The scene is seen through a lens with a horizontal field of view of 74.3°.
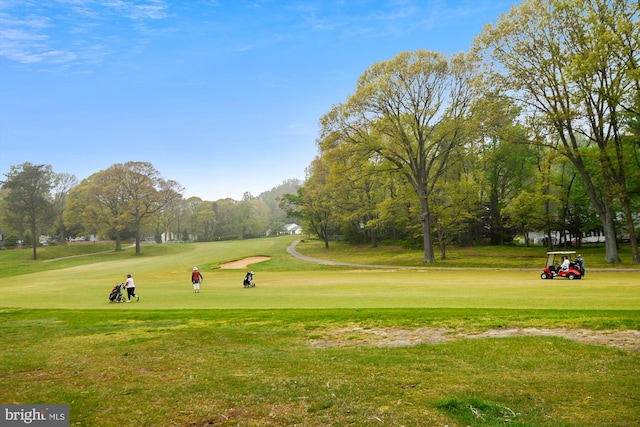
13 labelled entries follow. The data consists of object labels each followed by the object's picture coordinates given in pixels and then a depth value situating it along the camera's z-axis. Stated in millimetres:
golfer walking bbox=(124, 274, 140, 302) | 23500
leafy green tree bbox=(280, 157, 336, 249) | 65562
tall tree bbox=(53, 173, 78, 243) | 93312
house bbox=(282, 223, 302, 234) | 159375
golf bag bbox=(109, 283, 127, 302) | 23406
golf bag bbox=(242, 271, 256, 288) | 28500
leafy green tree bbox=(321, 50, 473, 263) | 41281
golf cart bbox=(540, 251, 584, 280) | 26000
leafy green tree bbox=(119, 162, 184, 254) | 77812
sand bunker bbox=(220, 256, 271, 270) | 51925
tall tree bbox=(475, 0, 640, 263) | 31109
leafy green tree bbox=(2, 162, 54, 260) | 71625
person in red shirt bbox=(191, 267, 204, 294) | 26203
